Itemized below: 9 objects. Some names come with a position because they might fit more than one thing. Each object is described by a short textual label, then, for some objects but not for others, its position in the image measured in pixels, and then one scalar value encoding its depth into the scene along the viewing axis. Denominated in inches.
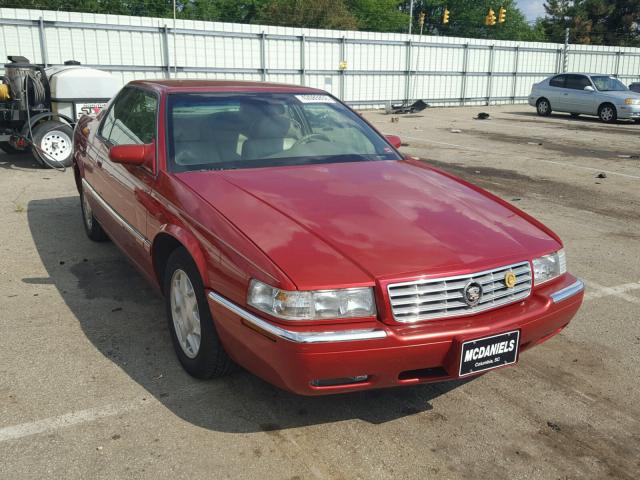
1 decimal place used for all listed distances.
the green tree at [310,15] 2223.2
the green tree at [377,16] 2893.7
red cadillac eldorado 103.4
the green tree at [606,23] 2409.0
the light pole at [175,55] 790.5
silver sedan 786.8
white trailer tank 390.3
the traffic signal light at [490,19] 1334.6
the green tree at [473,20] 3029.0
